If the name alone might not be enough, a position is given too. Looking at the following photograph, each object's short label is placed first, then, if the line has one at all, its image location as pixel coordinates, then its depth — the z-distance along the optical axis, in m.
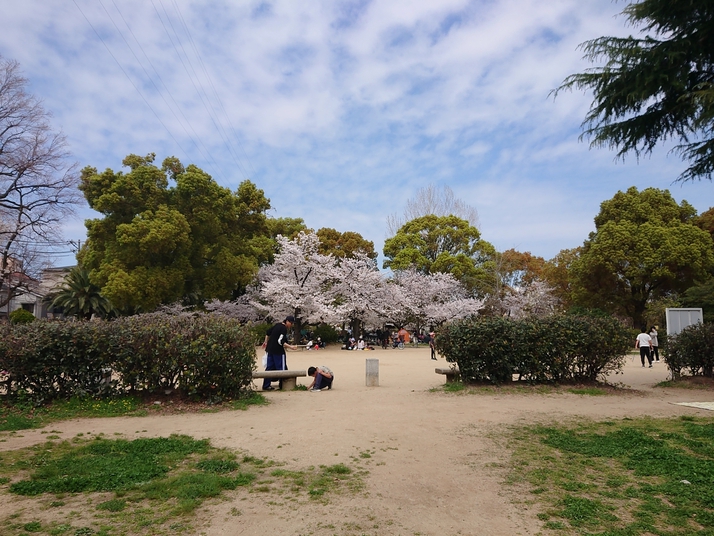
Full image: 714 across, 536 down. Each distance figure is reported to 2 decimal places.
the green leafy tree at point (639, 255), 29.52
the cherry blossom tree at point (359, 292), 32.00
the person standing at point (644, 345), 17.33
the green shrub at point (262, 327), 32.38
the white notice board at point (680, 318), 13.88
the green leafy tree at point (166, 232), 25.80
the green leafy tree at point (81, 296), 35.93
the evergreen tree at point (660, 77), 8.92
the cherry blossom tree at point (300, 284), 30.00
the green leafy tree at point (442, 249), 38.81
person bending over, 11.11
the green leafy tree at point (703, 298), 22.64
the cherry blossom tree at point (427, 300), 34.75
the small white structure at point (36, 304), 45.73
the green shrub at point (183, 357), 8.29
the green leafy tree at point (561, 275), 39.31
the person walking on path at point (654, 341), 18.94
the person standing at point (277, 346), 11.15
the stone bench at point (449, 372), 10.98
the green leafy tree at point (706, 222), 33.03
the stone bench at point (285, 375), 10.59
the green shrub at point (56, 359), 8.02
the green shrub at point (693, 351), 11.23
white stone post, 12.05
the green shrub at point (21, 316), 29.62
